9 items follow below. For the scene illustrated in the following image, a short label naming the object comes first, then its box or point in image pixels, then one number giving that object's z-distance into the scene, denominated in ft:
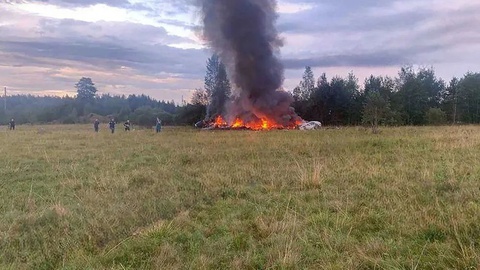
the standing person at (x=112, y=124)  128.55
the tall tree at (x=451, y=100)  214.79
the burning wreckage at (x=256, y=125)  157.11
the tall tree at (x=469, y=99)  210.38
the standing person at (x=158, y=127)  133.90
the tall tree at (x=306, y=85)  265.75
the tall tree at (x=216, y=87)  221.87
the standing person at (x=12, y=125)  167.45
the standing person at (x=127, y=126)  146.80
